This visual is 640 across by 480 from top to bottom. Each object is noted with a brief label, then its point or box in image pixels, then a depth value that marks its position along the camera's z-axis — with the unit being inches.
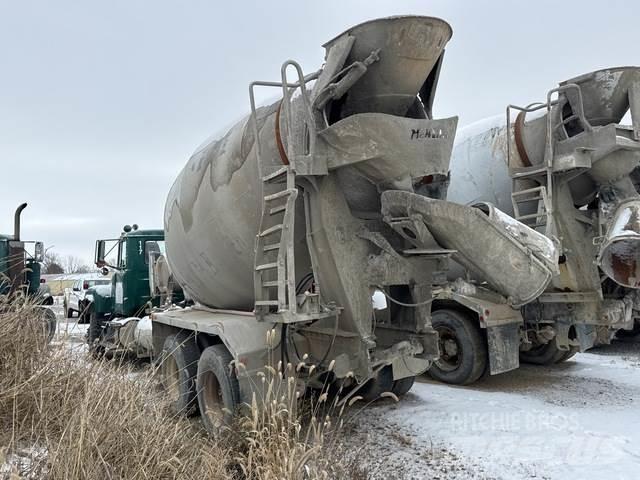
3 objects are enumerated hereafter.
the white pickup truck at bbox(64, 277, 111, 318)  716.0
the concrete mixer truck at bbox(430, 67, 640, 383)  238.5
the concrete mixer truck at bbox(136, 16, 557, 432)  155.5
